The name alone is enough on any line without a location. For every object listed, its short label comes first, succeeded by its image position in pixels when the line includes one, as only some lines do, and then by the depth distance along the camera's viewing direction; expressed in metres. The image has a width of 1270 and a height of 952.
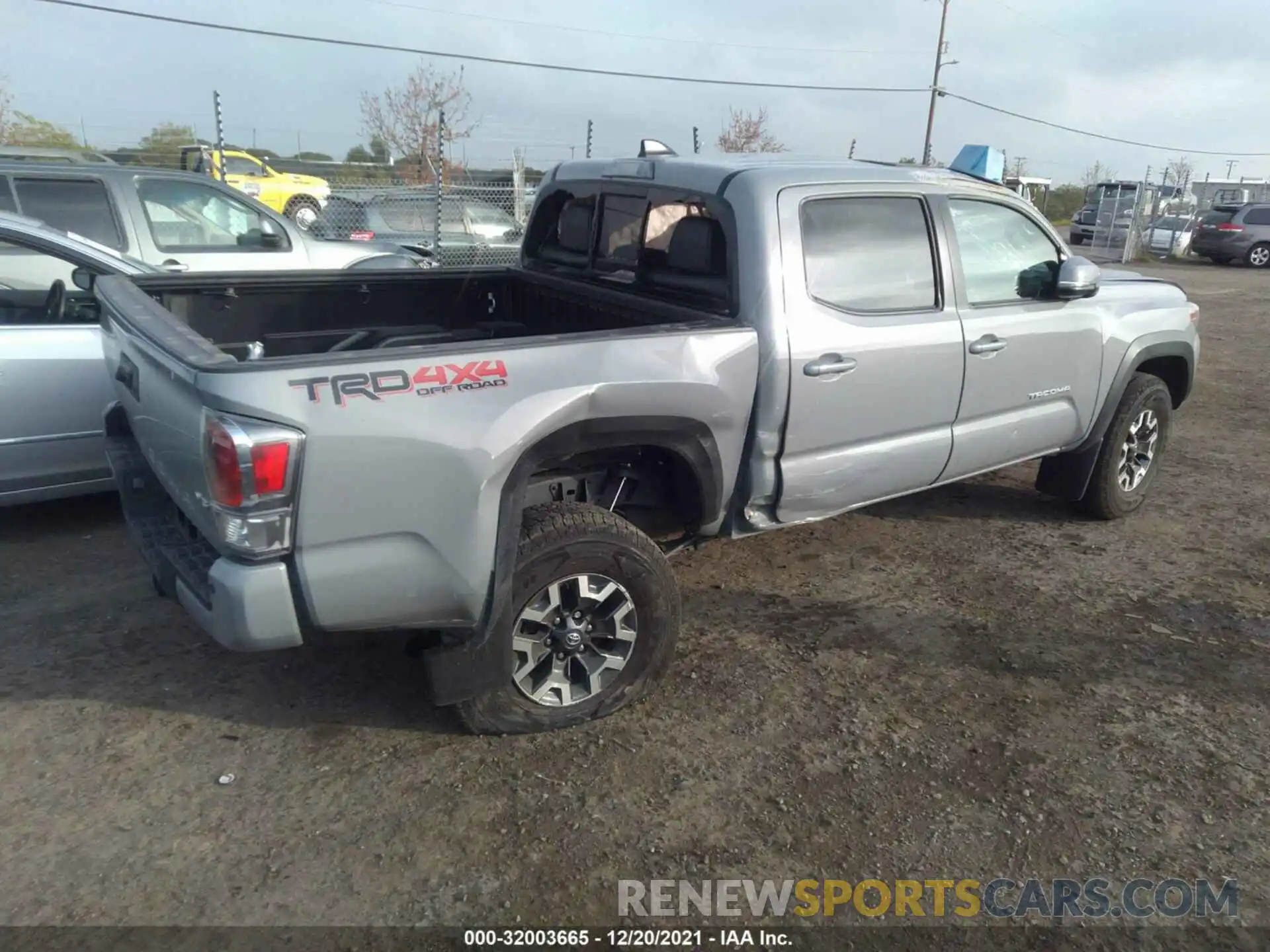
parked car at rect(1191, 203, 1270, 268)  23.39
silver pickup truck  2.65
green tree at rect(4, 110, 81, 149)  26.33
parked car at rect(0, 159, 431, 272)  6.39
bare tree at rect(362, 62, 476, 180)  26.34
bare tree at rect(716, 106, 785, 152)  31.86
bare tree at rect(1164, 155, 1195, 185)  34.04
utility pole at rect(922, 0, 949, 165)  34.84
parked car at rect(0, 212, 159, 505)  4.53
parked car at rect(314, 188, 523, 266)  13.13
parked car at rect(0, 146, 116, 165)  10.09
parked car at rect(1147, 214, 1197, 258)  26.19
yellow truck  19.73
